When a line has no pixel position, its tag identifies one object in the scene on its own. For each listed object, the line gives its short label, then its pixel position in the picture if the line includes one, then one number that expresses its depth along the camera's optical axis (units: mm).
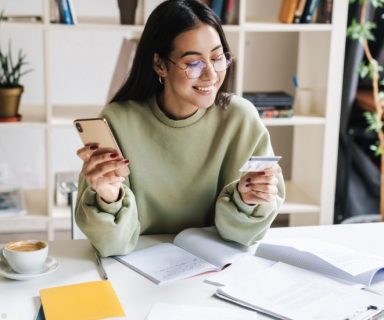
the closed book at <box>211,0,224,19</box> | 2826
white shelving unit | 2910
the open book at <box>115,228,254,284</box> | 1447
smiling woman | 1623
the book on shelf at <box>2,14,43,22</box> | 2739
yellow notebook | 1235
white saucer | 1390
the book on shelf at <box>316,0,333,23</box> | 2934
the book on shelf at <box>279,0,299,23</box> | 2898
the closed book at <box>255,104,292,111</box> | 2994
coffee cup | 1394
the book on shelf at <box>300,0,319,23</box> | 2914
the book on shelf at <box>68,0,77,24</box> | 2734
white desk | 1287
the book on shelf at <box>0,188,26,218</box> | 2885
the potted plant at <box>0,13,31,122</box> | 2766
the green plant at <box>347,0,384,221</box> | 3059
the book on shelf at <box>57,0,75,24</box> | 2730
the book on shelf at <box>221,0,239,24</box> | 2836
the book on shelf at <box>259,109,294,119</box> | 2998
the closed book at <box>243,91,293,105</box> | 2988
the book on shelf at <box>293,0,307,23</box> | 2914
